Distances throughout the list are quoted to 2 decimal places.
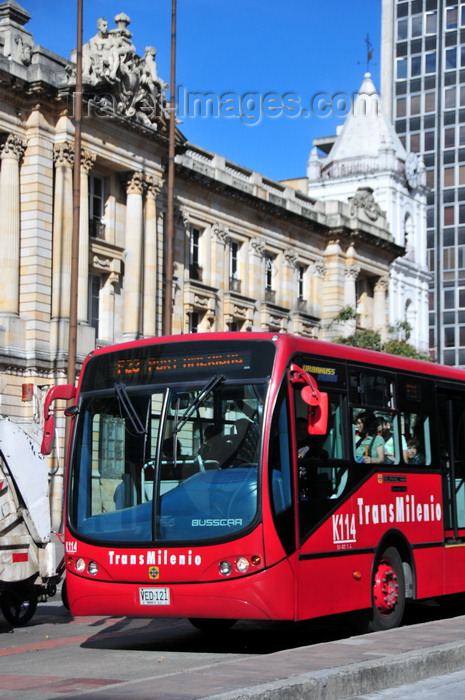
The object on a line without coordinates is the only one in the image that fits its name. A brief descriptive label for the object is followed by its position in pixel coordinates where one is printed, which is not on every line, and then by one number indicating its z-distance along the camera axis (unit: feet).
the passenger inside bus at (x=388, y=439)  40.11
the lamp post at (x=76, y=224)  89.40
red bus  33.09
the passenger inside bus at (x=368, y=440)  38.50
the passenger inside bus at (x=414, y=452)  41.96
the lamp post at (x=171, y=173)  101.09
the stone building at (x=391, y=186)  198.49
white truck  43.45
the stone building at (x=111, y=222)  110.22
